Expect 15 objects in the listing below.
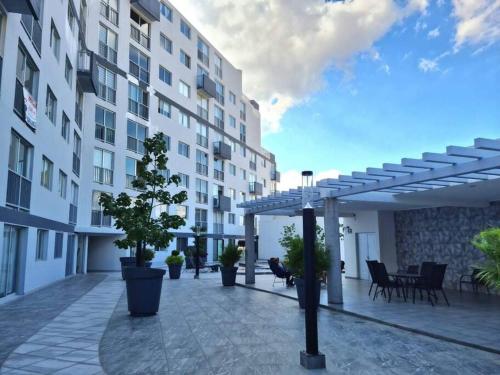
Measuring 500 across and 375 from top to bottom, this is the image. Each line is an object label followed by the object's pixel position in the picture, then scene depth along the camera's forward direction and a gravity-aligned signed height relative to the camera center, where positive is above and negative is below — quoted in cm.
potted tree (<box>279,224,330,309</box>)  973 -45
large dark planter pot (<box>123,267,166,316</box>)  856 -95
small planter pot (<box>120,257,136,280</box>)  1820 -78
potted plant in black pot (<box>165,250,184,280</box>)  1898 -103
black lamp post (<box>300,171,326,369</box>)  498 -70
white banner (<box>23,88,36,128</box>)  1109 +383
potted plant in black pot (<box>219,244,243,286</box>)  1506 -71
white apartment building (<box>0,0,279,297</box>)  1104 +588
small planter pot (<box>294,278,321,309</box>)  967 -110
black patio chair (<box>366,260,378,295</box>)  1093 -67
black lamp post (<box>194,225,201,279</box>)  1939 +15
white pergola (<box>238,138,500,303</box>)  680 +132
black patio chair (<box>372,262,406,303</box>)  1044 -94
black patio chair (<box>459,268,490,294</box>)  1181 -118
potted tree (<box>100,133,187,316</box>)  862 +40
